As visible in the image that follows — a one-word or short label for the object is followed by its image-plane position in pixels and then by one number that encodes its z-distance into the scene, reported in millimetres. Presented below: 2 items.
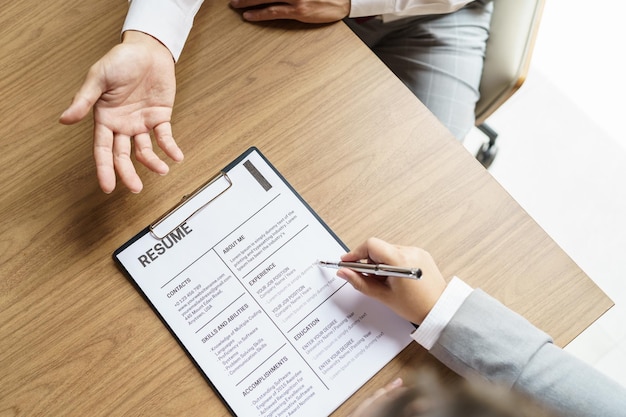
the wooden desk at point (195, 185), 837
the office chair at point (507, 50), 1117
